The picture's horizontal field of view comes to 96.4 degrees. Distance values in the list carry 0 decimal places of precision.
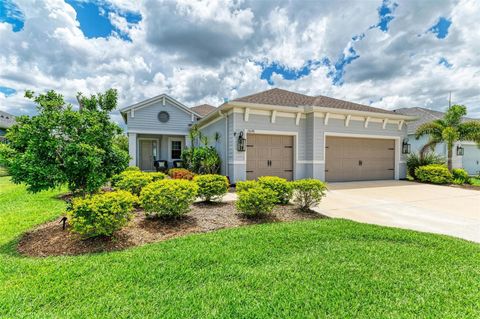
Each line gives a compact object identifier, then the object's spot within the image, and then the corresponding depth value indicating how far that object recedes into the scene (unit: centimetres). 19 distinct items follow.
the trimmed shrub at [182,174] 922
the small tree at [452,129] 1141
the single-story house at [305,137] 945
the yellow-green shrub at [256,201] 472
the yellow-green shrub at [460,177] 1117
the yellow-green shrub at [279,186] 571
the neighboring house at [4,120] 2098
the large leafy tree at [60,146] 352
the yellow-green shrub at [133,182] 596
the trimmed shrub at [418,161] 1235
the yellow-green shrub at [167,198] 436
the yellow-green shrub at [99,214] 328
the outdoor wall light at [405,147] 1239
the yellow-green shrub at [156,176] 661
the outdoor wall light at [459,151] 1393
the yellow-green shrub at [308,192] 537
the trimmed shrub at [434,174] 1080
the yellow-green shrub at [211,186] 600
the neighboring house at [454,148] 1595
